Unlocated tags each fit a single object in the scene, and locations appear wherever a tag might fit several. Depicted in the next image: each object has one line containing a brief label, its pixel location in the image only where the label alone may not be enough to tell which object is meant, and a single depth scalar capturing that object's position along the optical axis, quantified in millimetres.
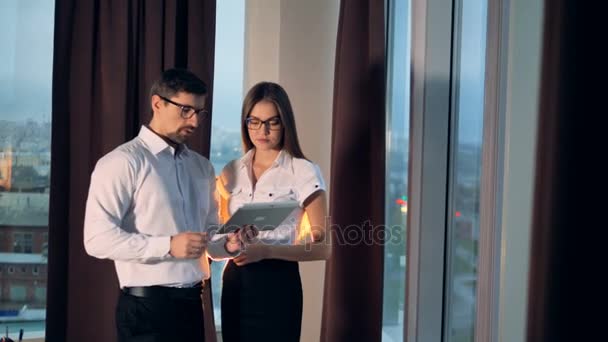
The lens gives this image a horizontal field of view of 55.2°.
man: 1753
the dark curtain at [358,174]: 2701
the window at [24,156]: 2943
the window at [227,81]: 3229
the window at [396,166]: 3000
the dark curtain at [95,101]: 2820
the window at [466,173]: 2346
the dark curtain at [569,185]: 1184
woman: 2029
